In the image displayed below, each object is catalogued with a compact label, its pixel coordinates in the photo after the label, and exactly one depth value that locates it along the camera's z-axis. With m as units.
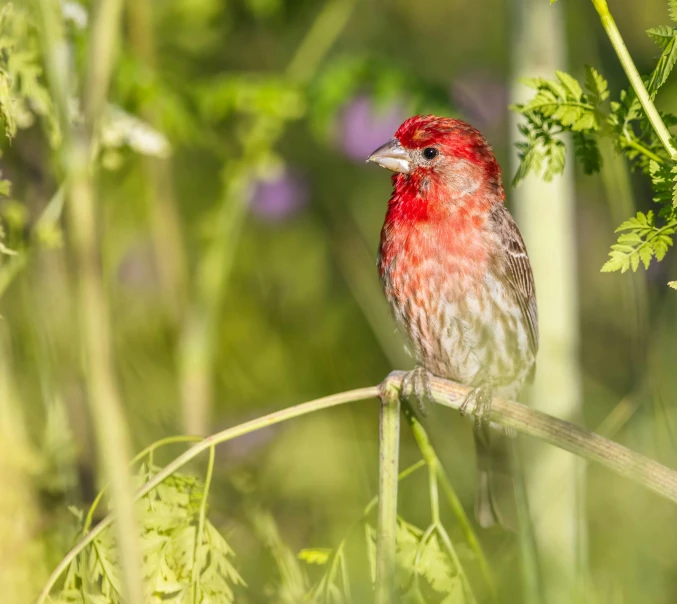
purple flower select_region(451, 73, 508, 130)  3.71
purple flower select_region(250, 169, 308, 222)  3.71
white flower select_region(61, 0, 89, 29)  3.47
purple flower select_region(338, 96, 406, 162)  3.70
